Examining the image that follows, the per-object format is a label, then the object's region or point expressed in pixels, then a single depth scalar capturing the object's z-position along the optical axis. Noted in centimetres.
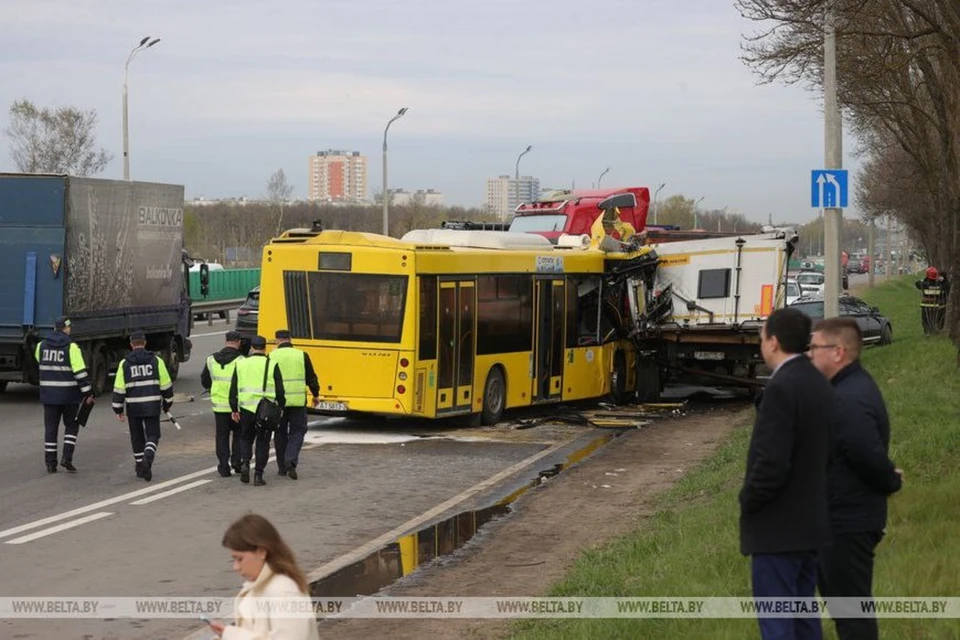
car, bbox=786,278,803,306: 4478
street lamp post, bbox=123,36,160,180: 4697
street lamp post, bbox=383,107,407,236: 5495
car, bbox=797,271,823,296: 6159
